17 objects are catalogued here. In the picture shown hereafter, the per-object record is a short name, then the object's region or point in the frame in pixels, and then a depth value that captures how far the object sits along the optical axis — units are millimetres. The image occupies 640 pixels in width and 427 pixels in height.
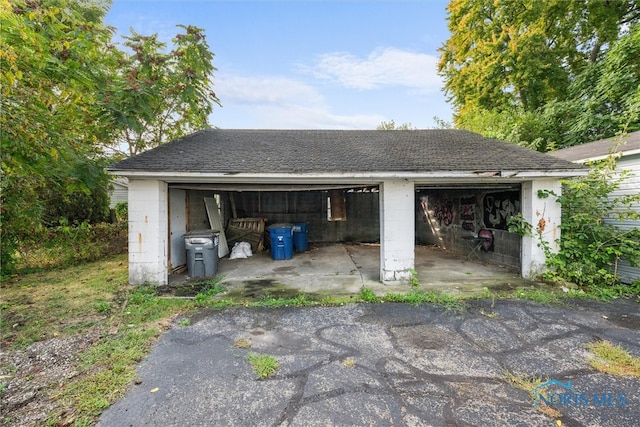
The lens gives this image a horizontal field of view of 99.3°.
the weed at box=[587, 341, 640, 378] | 2832
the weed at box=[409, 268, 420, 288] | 5570
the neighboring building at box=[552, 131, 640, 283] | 5441
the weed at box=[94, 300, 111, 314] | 4460
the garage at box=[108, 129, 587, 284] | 5496
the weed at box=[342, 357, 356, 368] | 2984
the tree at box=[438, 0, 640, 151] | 12828
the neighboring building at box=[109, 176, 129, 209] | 15805
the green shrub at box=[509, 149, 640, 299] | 5234
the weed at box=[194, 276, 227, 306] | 4841
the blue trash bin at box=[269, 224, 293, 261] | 8203
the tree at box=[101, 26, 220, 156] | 6658
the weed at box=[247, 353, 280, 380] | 2830
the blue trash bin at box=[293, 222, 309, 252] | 9695
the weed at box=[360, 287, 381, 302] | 4961
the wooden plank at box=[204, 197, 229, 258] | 8445
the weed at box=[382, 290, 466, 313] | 4770
